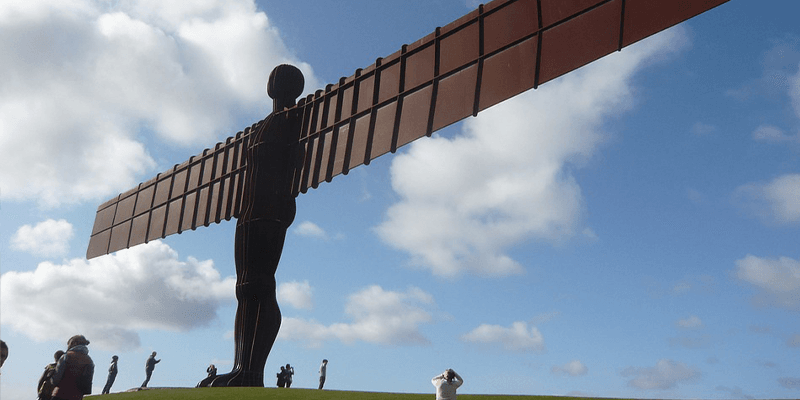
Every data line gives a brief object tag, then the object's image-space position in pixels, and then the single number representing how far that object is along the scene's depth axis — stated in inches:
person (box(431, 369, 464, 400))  418.3
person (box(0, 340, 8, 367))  314.4
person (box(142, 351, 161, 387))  828.0
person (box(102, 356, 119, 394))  807.7
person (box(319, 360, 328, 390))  863.1
